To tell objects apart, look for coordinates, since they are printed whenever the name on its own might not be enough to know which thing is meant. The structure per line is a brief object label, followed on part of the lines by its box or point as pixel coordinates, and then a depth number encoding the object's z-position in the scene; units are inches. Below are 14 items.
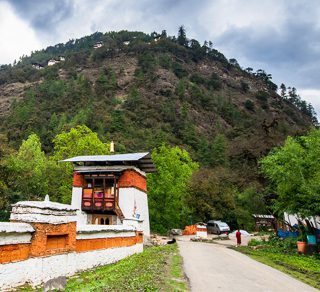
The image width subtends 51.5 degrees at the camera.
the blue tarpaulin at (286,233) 1086.6
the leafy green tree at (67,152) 1569.9
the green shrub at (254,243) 1072.2
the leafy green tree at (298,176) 779.4
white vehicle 1598.2
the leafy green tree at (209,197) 1729.8
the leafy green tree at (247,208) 1801.4
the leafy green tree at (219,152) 2883.9
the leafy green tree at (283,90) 6207.2
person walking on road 1054.0
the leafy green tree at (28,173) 1307.8
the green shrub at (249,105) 4931.1
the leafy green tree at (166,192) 1584.6
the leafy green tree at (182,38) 6621.6
